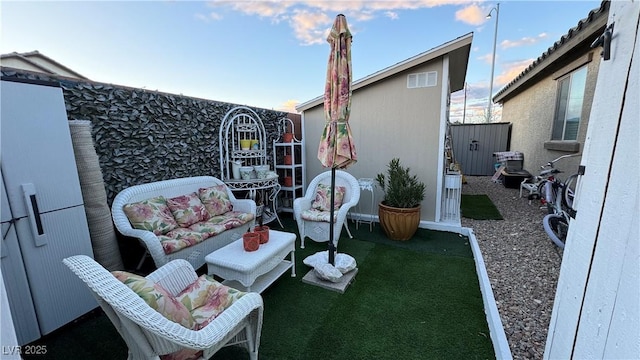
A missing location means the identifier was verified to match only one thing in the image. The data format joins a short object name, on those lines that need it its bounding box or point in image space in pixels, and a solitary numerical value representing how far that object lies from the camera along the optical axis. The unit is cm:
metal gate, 952
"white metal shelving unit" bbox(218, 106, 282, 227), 422
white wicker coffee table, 230
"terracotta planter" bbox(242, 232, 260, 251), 253
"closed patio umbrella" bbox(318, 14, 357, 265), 253
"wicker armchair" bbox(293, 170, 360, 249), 360
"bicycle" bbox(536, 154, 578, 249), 337
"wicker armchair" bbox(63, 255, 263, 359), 118
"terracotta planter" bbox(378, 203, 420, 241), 383
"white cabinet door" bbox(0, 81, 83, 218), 189
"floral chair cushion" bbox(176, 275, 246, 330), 173
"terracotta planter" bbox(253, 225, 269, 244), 270
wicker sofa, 261
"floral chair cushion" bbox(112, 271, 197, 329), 132
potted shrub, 385
